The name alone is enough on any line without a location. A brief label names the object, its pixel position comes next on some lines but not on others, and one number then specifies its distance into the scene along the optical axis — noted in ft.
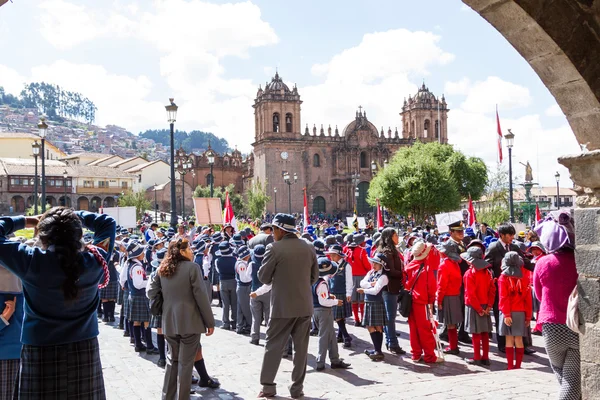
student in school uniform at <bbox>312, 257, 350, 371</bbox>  26.78
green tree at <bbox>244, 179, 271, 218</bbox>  213.66
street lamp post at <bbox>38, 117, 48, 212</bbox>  72.19
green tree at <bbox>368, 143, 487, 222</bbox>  151.02
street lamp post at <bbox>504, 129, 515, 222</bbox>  78.38
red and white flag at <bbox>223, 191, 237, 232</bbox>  63.53
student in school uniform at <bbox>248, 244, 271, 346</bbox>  33.09
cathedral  231.50
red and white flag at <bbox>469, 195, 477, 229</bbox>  64.93
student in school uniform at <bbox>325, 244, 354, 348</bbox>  32.01
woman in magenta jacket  16.12
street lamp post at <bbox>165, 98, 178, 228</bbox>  59.80
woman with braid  11.92
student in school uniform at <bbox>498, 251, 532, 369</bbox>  25.25
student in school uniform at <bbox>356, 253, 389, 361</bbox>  28.66
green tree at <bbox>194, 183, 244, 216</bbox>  235.22
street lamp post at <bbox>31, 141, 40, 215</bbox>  92.21
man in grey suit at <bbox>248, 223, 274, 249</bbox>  36.04
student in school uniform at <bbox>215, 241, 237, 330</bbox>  37.65
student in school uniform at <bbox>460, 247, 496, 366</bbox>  26.73
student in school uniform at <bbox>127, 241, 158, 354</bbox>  30.25
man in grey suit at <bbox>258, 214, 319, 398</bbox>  21.25
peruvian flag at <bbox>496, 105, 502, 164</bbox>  89.36
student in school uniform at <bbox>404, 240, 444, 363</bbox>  28.14
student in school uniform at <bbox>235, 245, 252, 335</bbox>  36.06
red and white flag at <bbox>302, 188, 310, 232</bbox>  71.12
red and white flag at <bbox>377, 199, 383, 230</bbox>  65.22
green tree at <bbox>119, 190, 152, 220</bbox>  207.74
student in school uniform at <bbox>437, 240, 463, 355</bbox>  28.81
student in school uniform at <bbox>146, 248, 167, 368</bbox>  25.65
